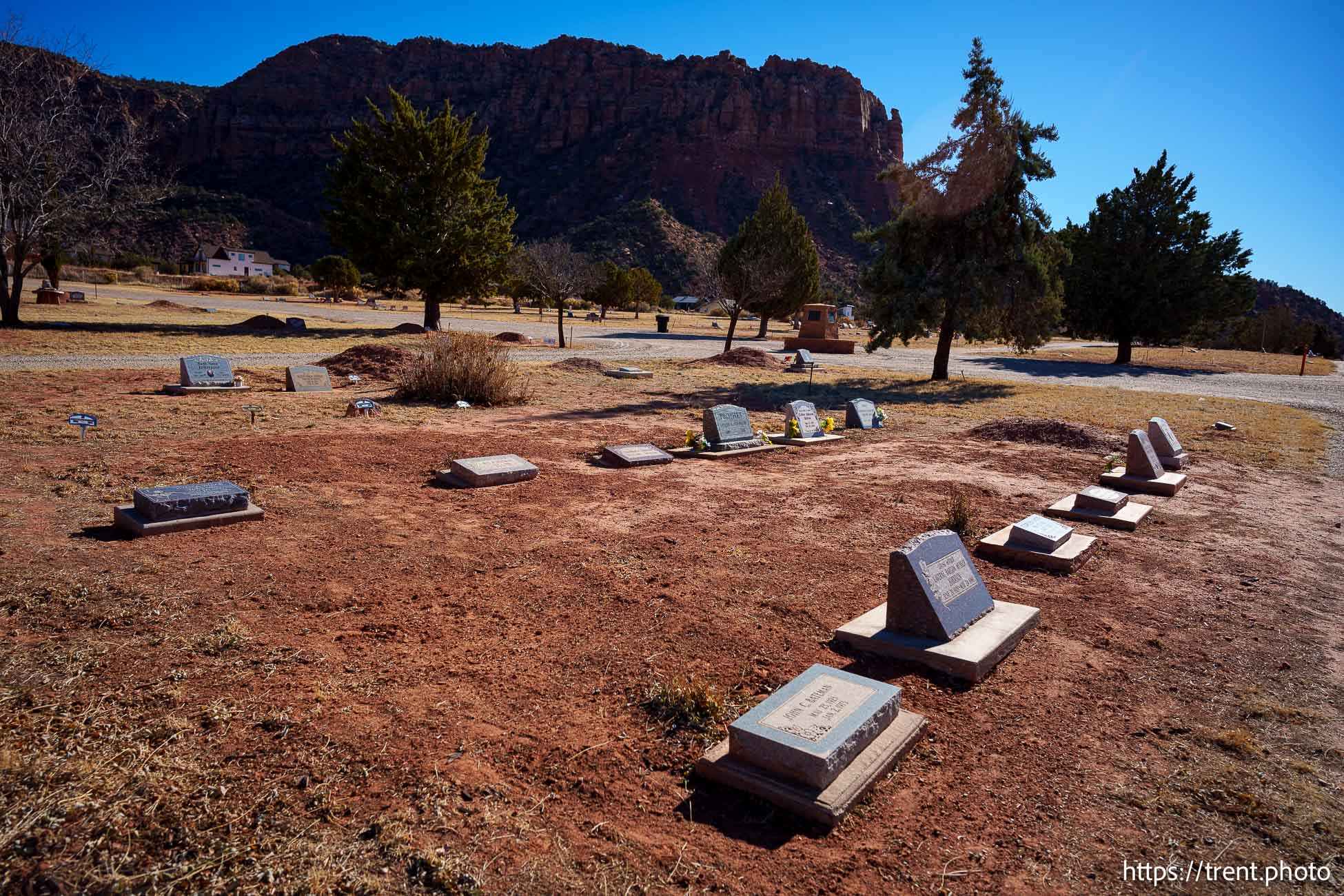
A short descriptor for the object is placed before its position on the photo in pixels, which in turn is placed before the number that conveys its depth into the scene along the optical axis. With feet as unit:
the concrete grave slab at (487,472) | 26.89
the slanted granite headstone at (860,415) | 45.03
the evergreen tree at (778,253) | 124.16
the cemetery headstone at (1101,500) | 25.61
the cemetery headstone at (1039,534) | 20.81
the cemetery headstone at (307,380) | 47.42
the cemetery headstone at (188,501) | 19.67
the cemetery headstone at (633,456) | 31.83
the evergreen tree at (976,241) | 67.87
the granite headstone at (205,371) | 44.32
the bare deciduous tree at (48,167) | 69.56
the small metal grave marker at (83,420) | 29.71
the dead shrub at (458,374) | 45.62
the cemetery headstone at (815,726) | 10.10
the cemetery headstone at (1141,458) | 30.27
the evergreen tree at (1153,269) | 104.27
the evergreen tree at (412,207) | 97.96
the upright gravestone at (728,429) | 35.50
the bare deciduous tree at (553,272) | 92.38
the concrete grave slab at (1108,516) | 24.88
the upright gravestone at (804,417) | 39.91
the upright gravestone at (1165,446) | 34.22
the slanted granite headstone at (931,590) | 14.66
